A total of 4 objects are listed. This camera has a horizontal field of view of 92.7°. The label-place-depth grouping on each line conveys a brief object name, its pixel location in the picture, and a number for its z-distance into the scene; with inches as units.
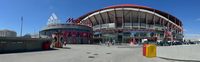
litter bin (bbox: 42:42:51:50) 589.6
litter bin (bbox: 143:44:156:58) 315.7
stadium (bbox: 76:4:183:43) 1681.2
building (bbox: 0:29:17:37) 1694.7
